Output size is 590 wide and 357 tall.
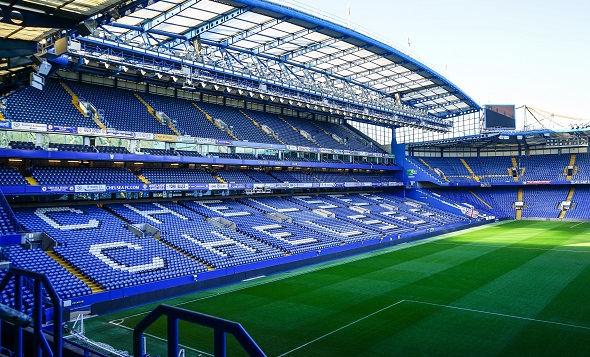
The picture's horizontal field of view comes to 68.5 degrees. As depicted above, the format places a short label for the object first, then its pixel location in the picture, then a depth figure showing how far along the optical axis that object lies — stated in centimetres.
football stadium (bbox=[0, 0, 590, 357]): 1484
